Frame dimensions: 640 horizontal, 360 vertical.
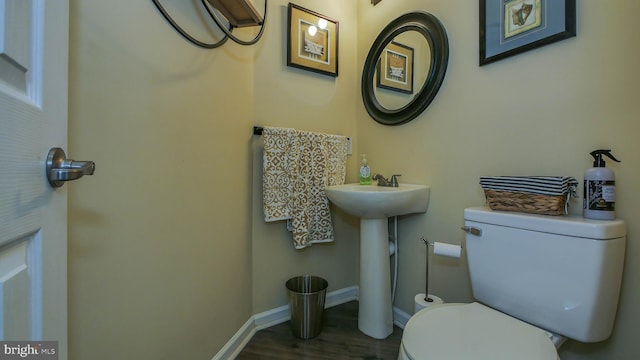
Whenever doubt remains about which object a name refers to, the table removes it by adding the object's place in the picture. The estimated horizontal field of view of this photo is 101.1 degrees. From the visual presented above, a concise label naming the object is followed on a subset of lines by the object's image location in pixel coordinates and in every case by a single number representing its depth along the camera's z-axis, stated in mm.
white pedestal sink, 1359
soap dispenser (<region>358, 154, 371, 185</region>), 1730
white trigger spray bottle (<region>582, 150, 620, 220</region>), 811
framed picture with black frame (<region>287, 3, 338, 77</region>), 1625
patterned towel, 1480
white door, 363
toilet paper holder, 1208
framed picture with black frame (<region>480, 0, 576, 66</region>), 946
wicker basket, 878
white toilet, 729
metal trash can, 1442
